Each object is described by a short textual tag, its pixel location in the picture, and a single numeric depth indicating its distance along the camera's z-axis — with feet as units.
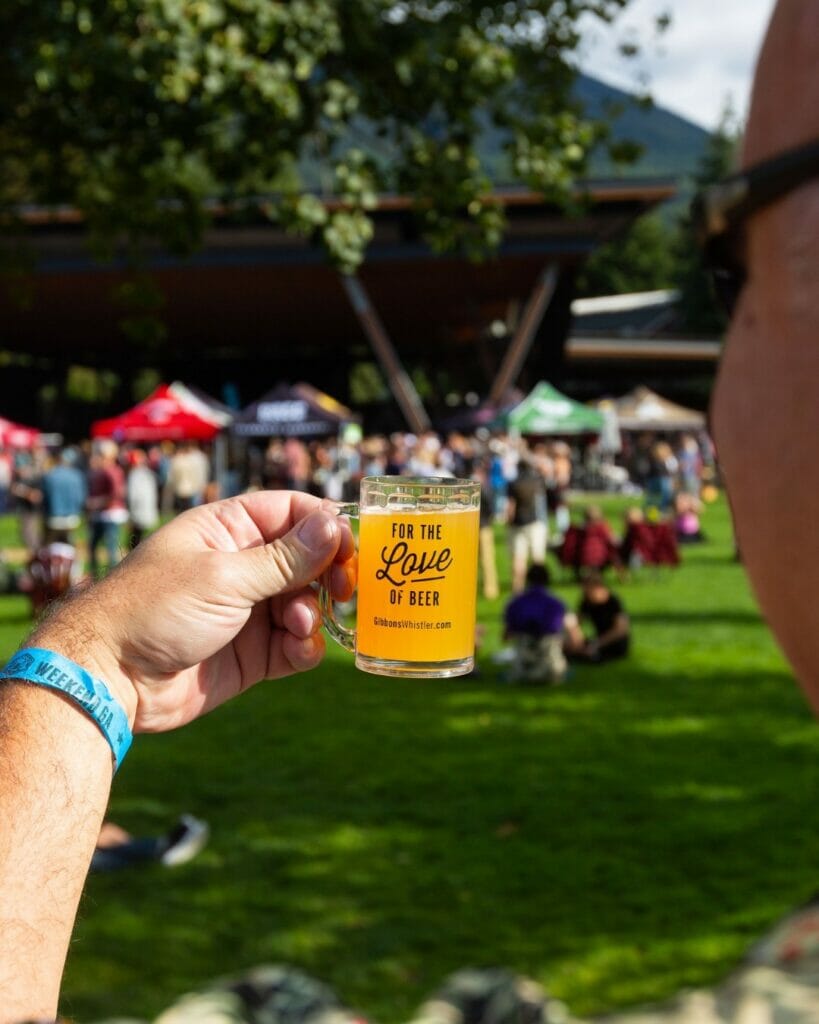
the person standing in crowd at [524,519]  45.44
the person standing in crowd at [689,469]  89.15
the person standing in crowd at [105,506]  51.03
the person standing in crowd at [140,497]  55.09
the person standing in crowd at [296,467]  81.51
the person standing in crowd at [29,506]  59.15
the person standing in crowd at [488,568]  49.08
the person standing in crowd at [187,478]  69.46
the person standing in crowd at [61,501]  48.49
